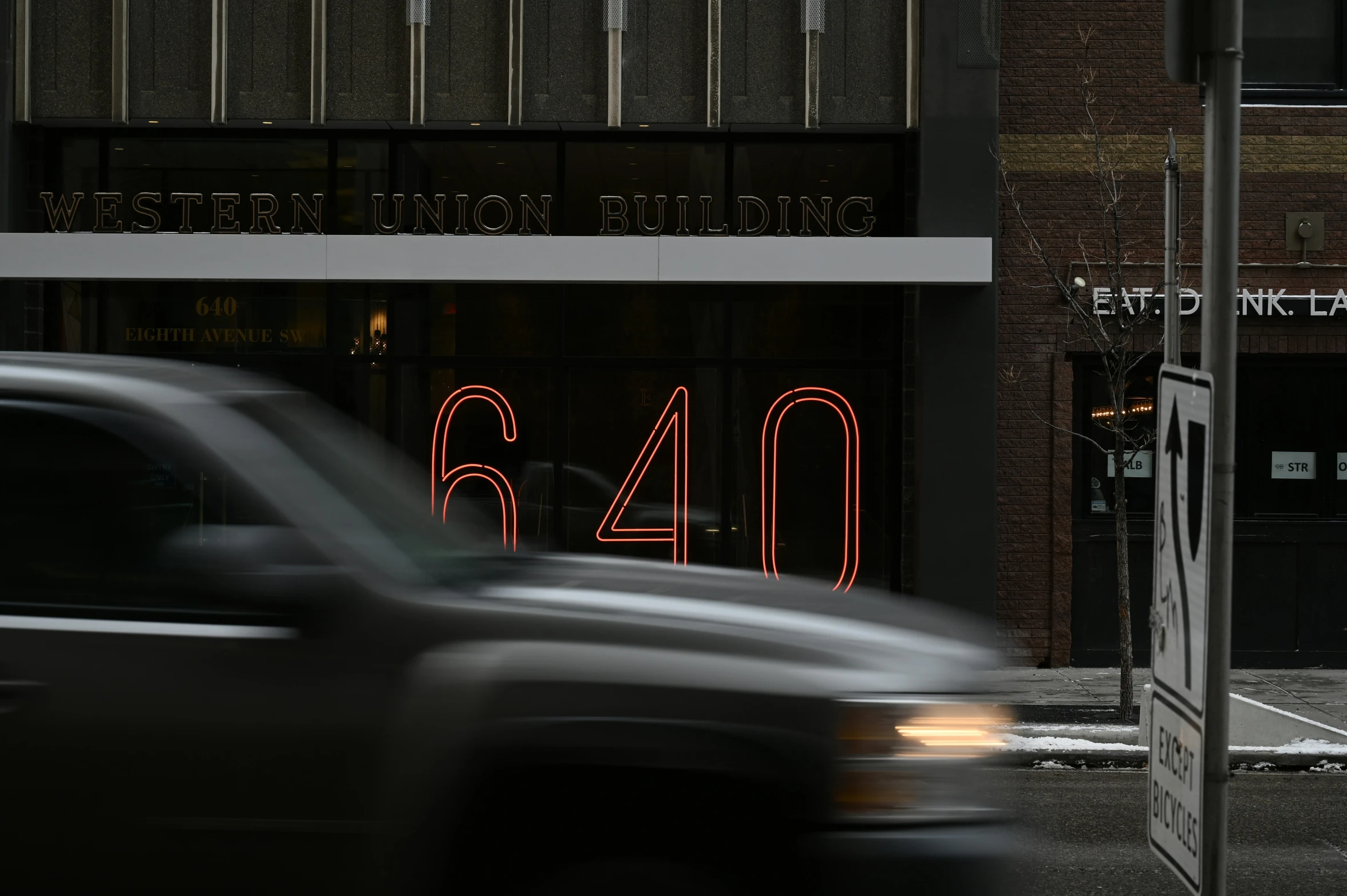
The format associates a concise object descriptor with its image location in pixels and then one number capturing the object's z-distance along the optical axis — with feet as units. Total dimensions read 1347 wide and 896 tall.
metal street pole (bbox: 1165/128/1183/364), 32.37
